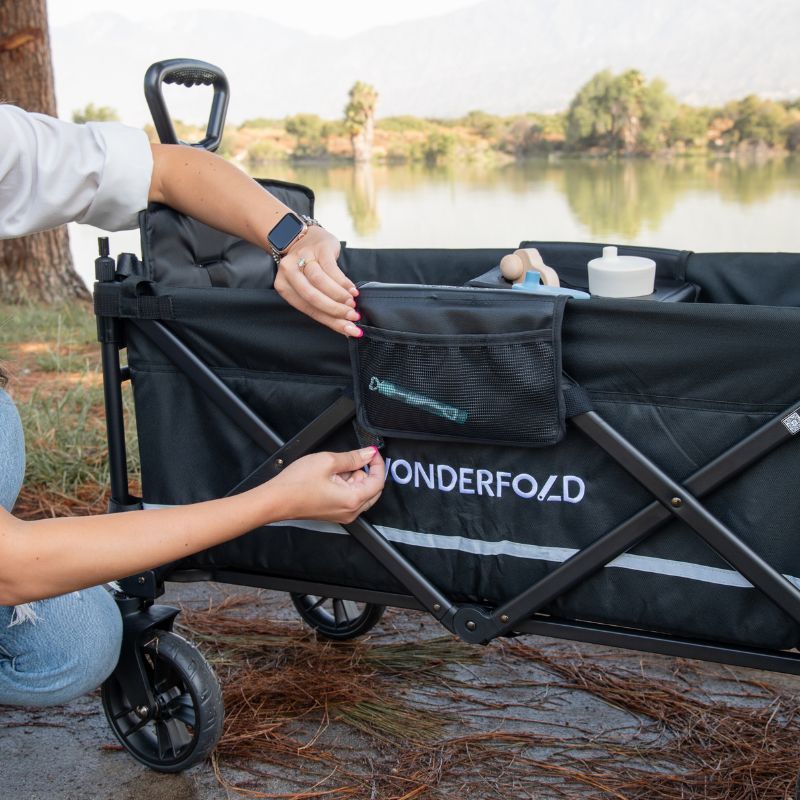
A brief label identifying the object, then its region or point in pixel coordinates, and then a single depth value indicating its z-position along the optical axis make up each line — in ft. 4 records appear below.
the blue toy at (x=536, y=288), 3.93
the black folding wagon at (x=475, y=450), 3.37
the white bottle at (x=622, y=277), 4.51
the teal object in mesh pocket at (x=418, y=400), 3.60
